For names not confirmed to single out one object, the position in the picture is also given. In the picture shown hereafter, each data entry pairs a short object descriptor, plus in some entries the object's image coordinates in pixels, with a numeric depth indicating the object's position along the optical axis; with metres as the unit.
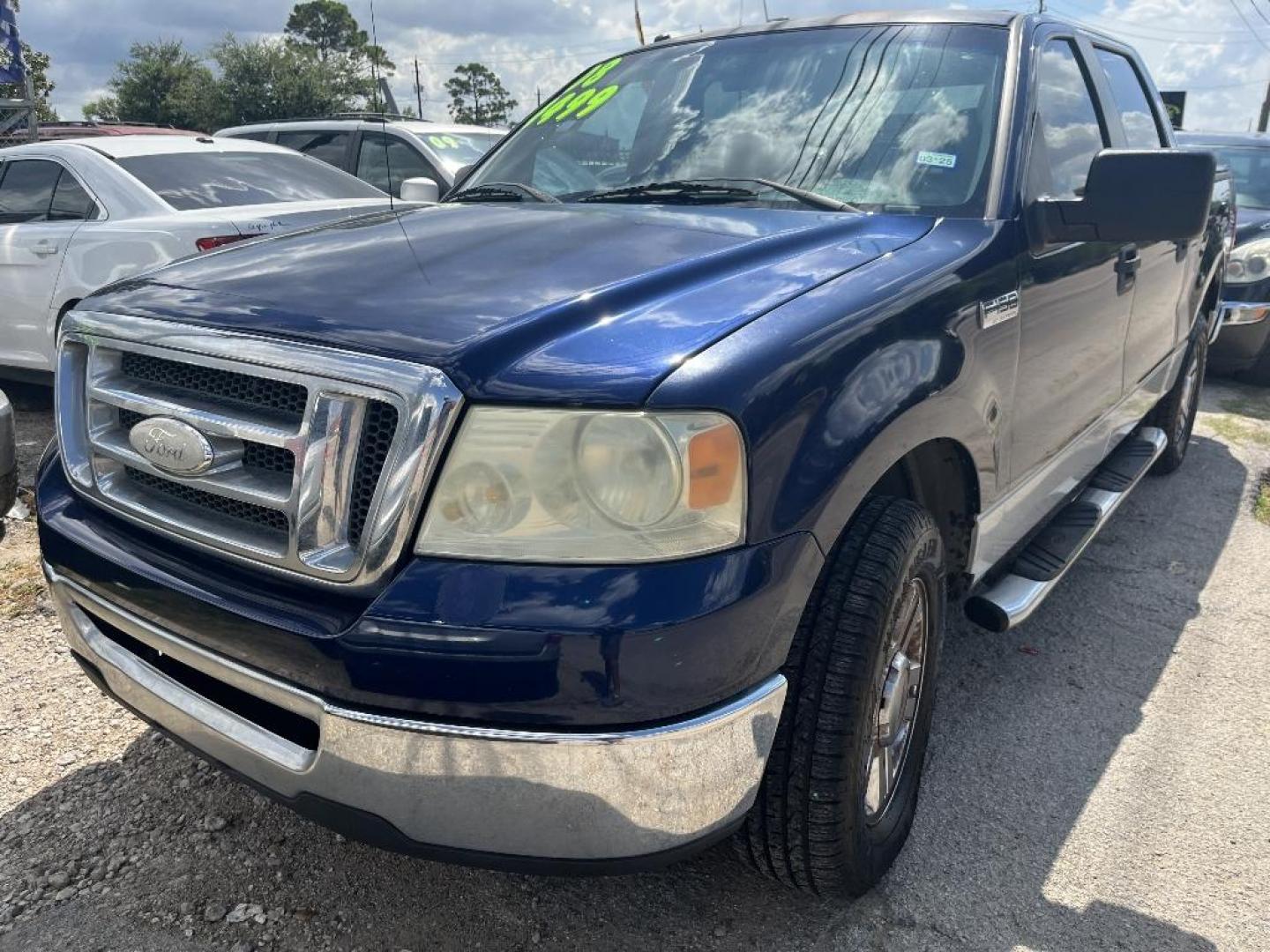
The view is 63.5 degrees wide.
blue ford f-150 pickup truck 1.57
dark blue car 6.94
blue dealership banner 11.75
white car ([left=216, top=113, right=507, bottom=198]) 8.03
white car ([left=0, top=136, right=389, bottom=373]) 5.31
